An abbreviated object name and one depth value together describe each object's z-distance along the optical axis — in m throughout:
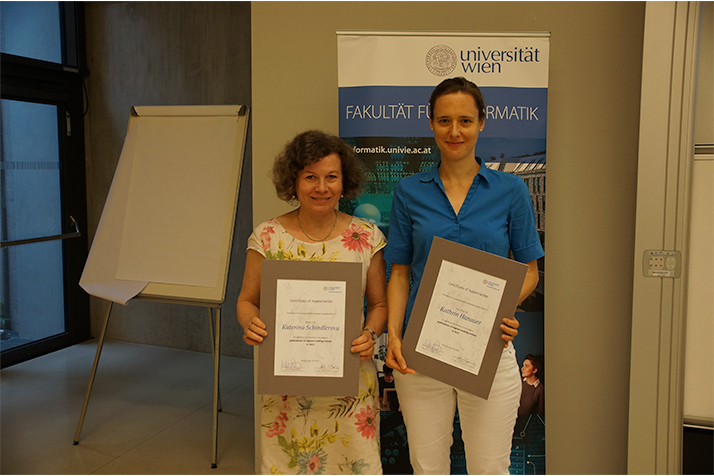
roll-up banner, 2.40
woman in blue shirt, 1.70
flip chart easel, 3.00
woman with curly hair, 1.74
